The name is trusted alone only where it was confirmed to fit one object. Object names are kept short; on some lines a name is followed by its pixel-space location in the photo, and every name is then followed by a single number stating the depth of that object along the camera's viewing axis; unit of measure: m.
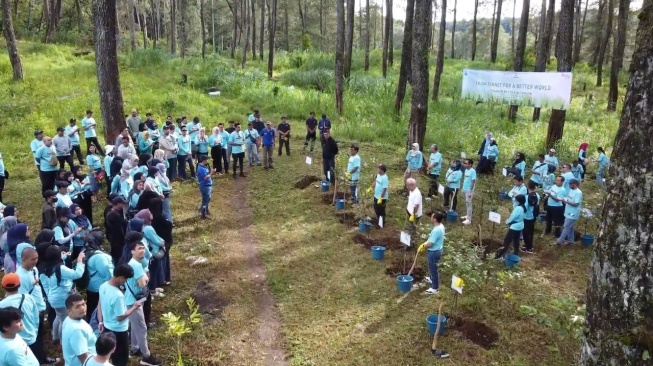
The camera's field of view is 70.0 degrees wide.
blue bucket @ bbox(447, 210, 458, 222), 11.45
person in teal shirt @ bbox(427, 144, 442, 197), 12.04
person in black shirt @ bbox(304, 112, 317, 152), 16.67
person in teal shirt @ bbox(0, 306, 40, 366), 4.16
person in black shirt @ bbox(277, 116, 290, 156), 16.55
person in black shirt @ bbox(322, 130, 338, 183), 13.09
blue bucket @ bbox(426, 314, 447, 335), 6.65
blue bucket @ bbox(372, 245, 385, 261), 9.18
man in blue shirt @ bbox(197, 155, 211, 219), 10.70
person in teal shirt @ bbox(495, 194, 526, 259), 9.02
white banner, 16.02
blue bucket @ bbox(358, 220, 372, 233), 10.54
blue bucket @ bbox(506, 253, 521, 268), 9.06
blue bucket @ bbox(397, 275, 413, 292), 7.93
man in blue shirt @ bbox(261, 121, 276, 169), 14.86
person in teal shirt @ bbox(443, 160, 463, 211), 11.45
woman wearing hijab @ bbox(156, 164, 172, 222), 9.56
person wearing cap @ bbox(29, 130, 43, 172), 11.33
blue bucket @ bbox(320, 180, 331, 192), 13.17
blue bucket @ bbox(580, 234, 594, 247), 10.25
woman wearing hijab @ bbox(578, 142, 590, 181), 13.85
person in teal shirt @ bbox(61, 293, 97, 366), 4.58
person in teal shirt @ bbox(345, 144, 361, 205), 11.38
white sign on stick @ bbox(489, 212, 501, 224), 9.03
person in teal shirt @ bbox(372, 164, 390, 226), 10.16
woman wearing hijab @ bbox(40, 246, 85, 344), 5.70
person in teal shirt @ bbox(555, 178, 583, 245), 9.83
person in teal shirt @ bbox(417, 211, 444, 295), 7.56
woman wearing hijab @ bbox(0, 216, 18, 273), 6.54
